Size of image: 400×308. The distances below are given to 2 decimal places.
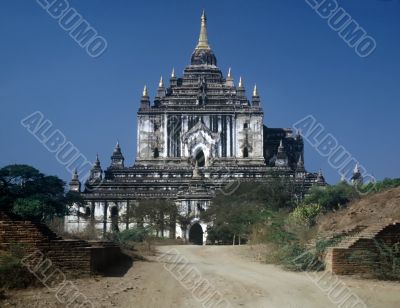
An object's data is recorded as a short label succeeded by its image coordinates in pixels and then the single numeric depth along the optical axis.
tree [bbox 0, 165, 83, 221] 38.66
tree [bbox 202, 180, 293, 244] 33.72
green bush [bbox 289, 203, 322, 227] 23.16
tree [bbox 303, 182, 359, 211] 39.19
